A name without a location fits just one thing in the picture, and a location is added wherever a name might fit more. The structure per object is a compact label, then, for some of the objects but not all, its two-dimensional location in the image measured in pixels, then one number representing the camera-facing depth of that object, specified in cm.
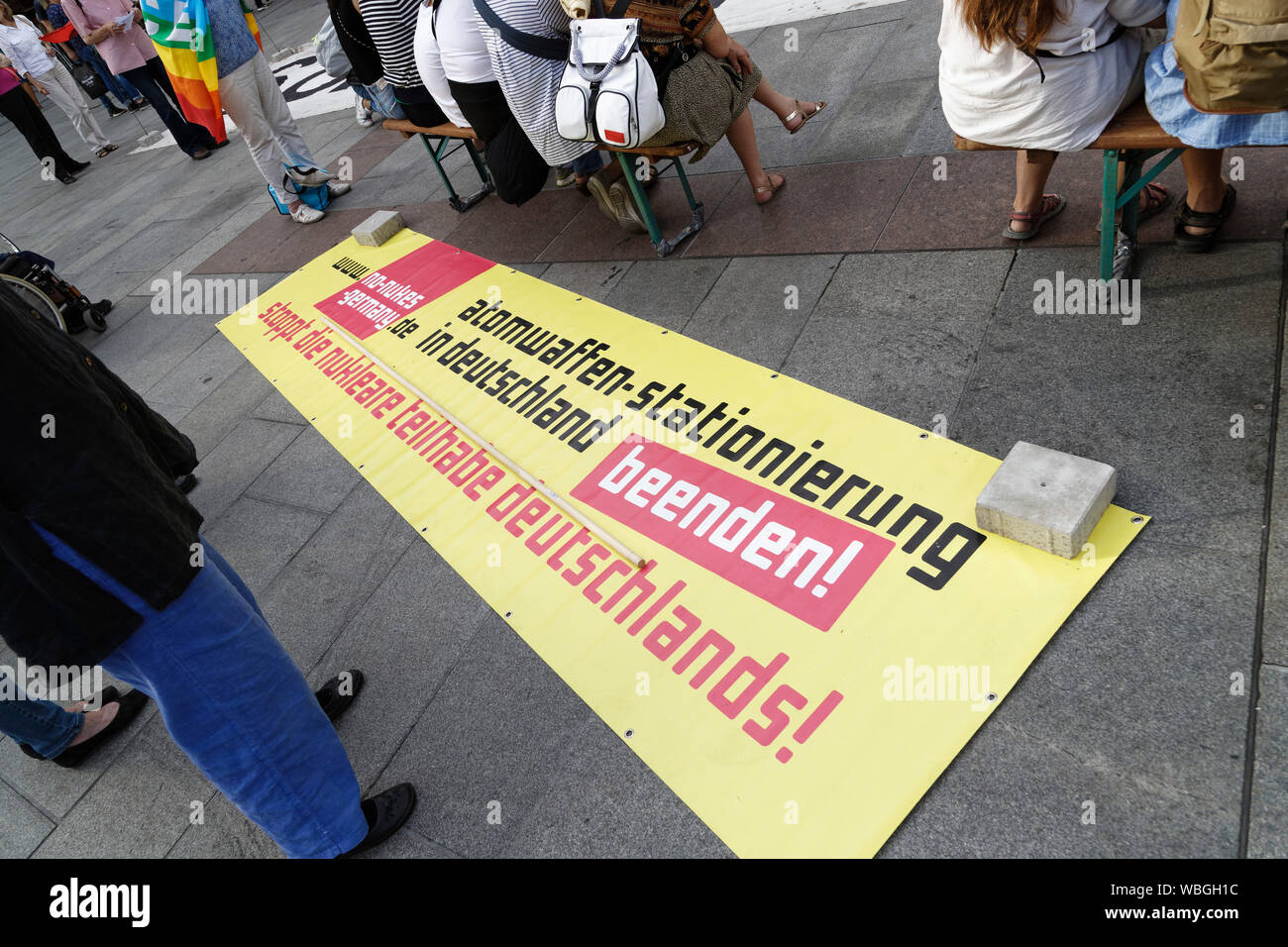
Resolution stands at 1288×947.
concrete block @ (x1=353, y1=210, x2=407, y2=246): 637
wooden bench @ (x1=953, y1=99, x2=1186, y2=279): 296
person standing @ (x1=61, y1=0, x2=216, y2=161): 862
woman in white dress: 289
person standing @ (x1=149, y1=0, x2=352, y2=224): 641
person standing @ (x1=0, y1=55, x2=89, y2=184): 1045
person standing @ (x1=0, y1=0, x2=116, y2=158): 1042
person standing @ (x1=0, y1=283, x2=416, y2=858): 188
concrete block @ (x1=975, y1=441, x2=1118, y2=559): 251
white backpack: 382
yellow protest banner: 241
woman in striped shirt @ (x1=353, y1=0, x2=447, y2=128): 512
